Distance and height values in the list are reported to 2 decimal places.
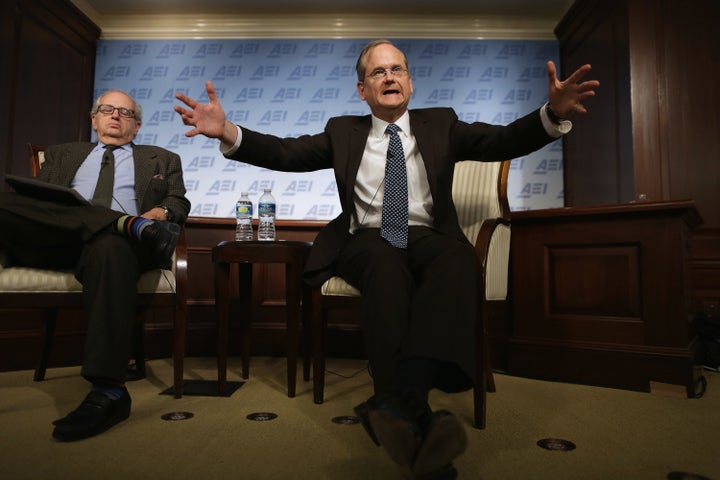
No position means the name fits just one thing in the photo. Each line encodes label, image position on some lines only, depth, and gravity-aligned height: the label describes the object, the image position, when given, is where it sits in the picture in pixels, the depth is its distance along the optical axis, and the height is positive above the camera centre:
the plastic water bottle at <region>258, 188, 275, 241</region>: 2.61 +0.24
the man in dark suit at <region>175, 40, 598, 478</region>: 0.99 +0.14
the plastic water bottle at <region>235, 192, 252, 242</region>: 2.72 +0.26
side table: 1.88 -0.03
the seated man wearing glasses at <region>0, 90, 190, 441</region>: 1.40 +0.05
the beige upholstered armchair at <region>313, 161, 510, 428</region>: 1.49 +0.05
